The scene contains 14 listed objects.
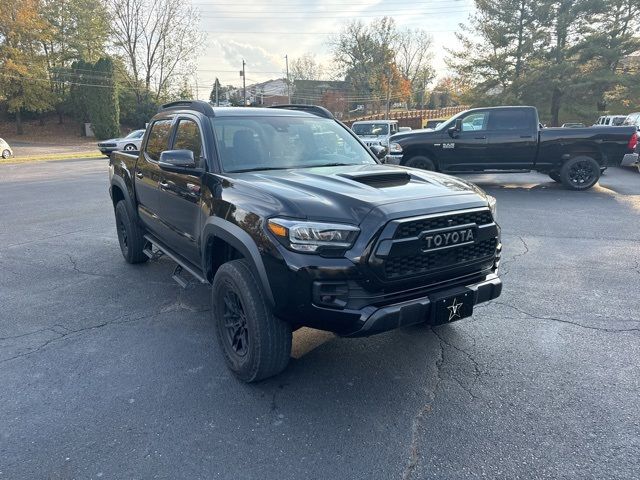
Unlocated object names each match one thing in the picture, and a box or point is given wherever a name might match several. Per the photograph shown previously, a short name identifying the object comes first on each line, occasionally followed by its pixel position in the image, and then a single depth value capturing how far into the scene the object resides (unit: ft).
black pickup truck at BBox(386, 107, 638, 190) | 35.27
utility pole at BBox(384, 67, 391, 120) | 191.40
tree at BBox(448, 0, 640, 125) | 93.86
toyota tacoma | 8.68
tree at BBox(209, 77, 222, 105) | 246.39
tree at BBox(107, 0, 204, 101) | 146.00
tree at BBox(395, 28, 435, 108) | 240.32
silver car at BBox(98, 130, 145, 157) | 76.07
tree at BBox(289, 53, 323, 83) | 249.55
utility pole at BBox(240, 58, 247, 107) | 187.75
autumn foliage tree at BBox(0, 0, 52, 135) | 126.21
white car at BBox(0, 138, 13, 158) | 86.28
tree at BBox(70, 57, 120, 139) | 132.16
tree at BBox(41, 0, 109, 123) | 146.92
